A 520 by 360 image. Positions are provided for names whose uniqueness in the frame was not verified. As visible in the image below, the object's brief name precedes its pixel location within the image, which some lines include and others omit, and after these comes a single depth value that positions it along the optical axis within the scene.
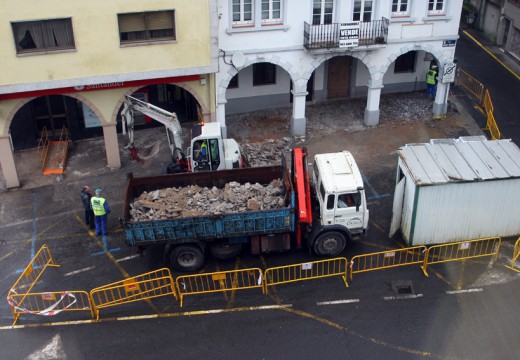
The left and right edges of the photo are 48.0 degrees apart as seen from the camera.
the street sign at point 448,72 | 27.44
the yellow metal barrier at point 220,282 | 17.86
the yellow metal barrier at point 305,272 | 18.19
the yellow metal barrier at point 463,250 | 19.05
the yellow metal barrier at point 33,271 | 18.17
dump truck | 17.95
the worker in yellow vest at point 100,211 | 19.91
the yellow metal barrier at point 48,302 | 17.06
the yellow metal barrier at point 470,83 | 31.14
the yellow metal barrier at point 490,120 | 27.19
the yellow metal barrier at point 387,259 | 18.66
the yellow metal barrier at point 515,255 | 18.64
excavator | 22.00
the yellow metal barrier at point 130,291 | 17.36
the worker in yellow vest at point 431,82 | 29.59
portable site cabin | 18.64
